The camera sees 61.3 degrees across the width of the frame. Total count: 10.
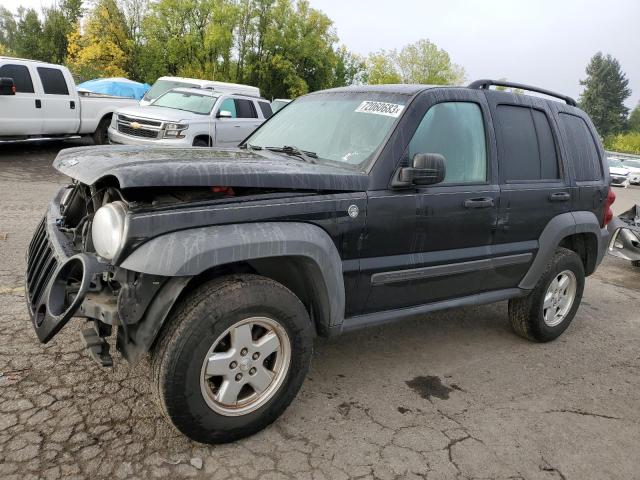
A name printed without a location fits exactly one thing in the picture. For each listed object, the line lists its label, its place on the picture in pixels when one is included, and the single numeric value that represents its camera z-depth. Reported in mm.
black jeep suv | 2422
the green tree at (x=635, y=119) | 101000
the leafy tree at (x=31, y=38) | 37344
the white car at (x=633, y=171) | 26177
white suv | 10508
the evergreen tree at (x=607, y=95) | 78750
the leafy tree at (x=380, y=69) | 54031
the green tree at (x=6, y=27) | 73088
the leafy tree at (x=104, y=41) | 34469
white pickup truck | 10594
